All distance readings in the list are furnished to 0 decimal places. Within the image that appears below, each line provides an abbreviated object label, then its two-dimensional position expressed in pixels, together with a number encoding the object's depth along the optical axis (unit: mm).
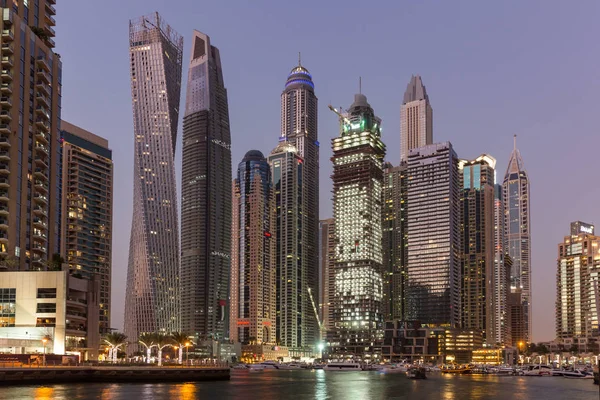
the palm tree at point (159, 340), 188000
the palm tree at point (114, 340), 185625
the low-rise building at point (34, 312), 143375
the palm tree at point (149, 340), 192288
